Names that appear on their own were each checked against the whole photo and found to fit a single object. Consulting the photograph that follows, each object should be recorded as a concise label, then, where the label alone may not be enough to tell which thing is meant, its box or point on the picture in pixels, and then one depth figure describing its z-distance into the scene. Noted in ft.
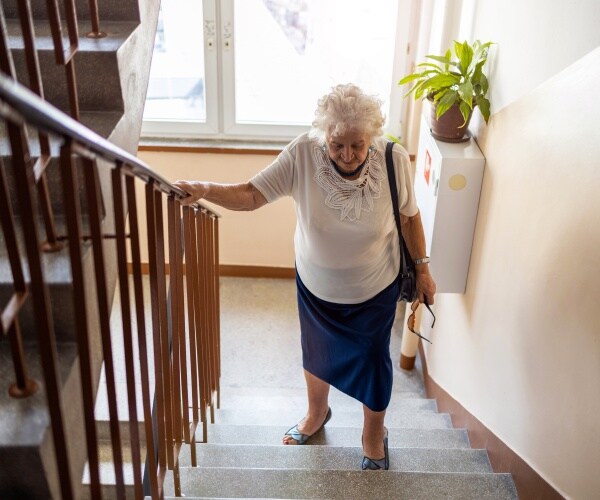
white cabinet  9.01
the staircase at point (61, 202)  4.32
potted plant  8.63
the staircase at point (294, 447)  7.60
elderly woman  6.88
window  13.44
